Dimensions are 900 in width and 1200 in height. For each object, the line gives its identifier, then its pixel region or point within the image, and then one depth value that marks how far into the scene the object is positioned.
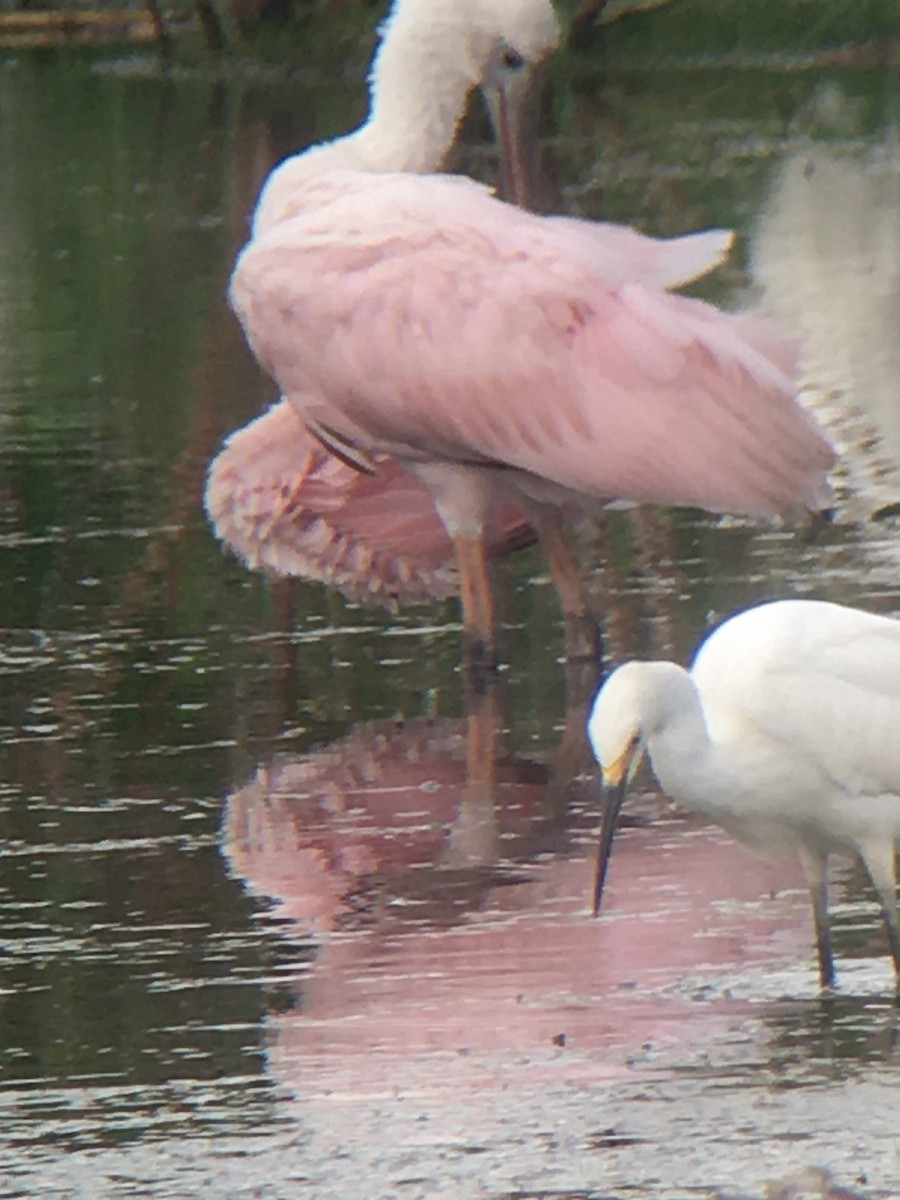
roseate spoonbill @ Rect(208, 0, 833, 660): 17.77
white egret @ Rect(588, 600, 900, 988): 12.01
